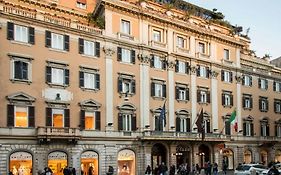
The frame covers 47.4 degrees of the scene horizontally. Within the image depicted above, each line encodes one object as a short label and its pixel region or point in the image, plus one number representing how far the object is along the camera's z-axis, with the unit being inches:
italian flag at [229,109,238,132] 1377.1
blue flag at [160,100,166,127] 1252.4
